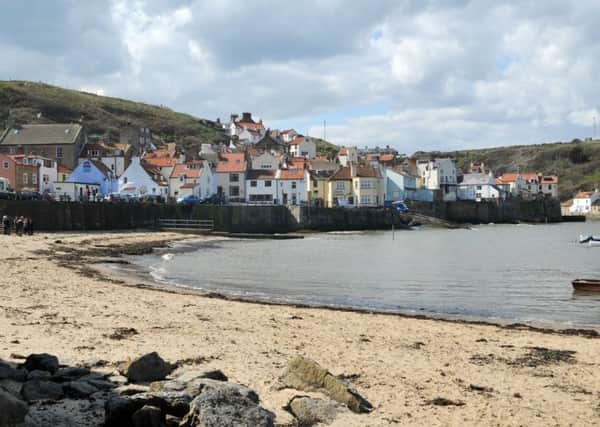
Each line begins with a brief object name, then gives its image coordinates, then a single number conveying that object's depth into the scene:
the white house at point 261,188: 92.56
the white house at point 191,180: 86.25
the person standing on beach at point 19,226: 44.79
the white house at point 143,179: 82.69
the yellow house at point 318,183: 95.56
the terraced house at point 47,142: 90.07
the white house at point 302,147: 137.25
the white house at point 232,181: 93.12
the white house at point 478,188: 123.00
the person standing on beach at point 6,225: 44.21
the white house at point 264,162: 98.00
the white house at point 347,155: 123.00
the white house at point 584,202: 151.75
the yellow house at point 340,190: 97.44
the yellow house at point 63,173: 77.31
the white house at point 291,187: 92.62
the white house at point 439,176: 119.12
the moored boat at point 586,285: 23.56
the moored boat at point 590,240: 56.81
